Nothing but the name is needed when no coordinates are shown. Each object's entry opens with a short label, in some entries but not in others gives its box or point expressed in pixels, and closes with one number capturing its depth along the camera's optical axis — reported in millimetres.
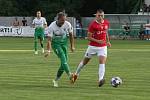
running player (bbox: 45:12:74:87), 18078
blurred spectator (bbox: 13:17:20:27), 66175
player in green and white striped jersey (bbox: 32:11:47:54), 34406
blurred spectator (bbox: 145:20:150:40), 62412
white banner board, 64375
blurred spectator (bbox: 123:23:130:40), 64375
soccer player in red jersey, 17922
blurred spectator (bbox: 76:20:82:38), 66625
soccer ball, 17328
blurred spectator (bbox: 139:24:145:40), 62781
